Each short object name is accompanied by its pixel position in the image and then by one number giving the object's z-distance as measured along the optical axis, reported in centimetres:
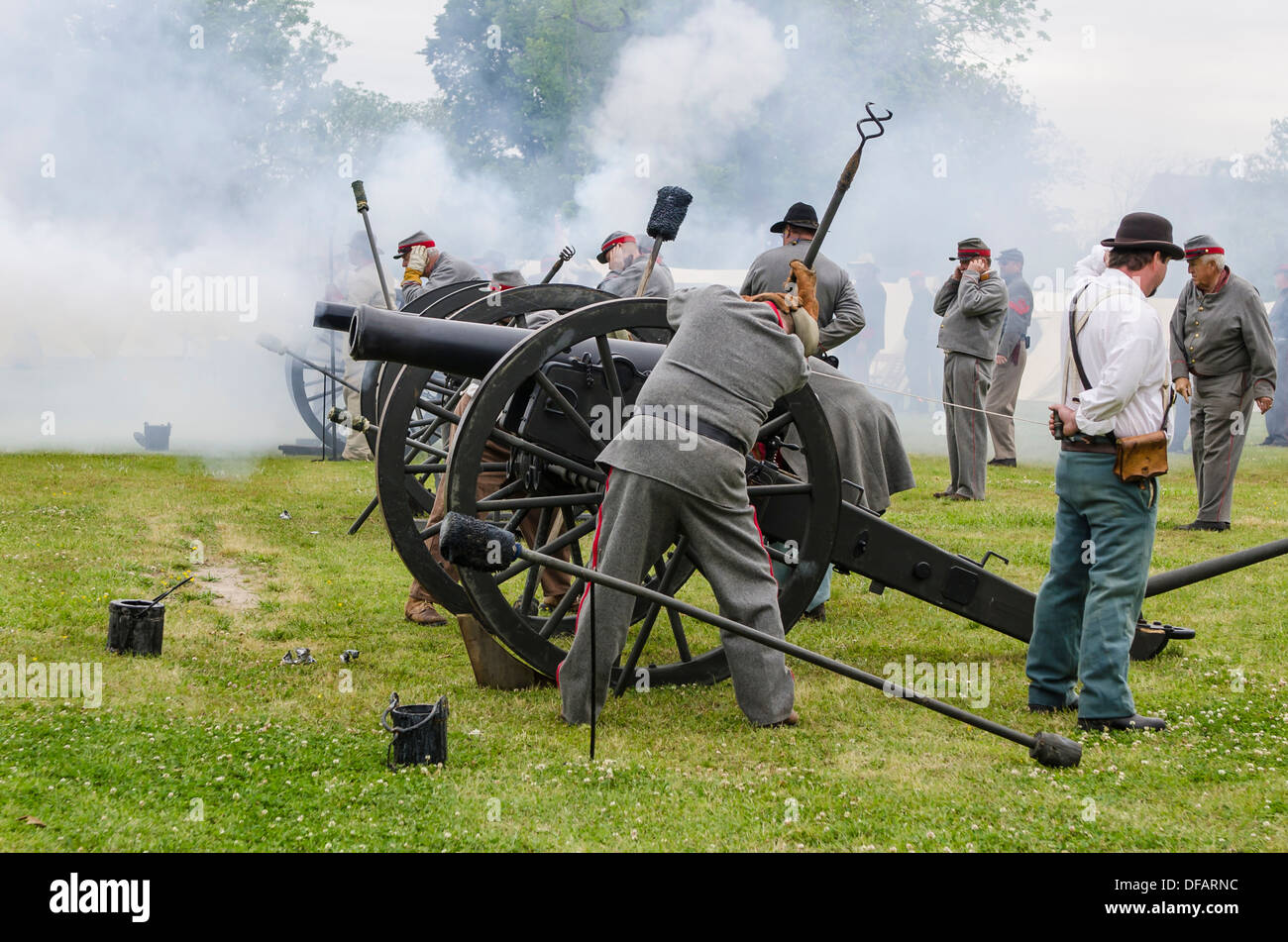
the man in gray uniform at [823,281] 727
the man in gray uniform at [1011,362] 1303
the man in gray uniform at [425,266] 897
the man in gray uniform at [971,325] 1087
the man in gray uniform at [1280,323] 1706
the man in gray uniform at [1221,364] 898
